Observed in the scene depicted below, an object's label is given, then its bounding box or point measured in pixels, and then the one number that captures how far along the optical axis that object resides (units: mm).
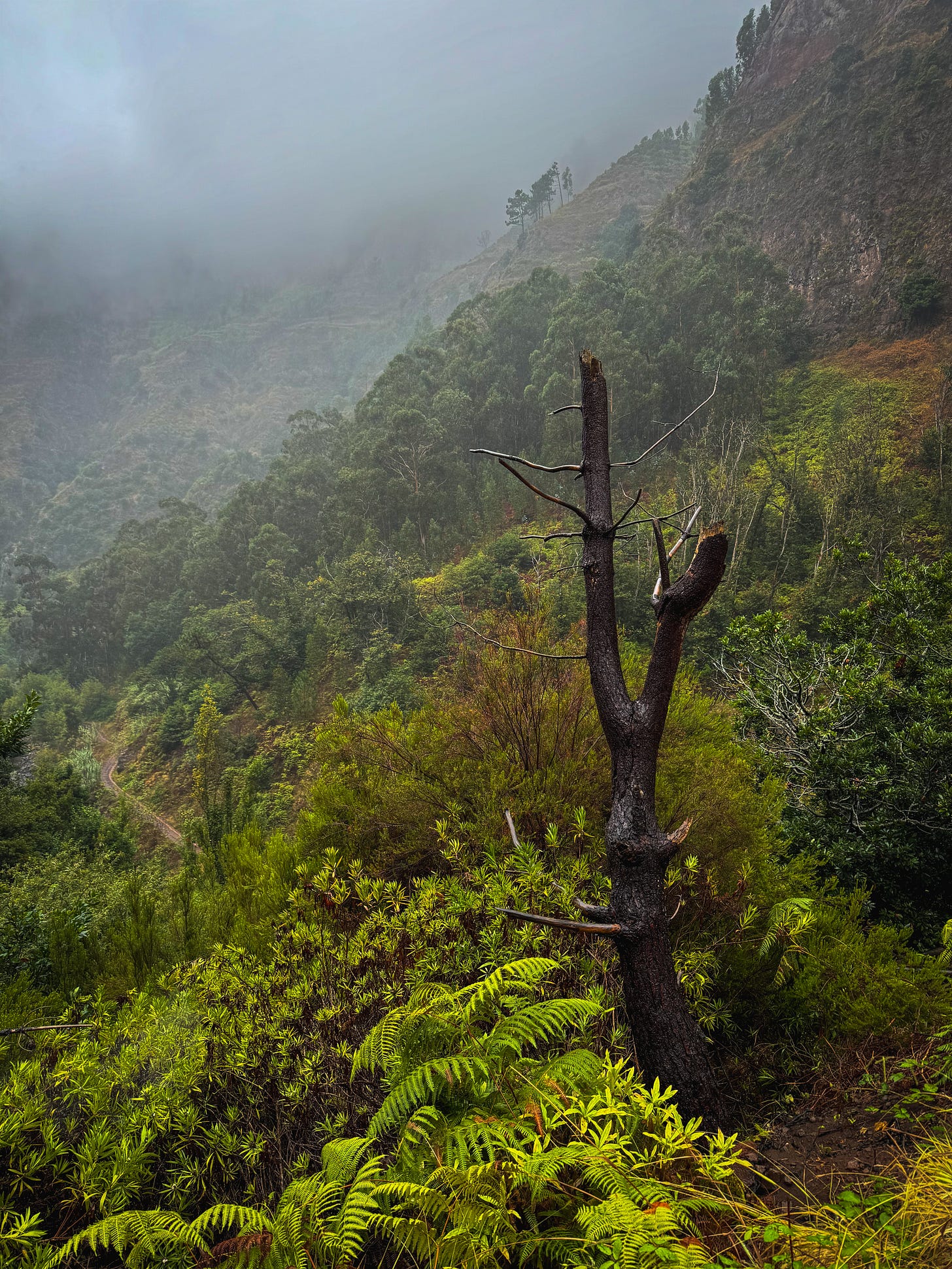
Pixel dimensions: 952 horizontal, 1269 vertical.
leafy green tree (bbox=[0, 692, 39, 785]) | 6637
